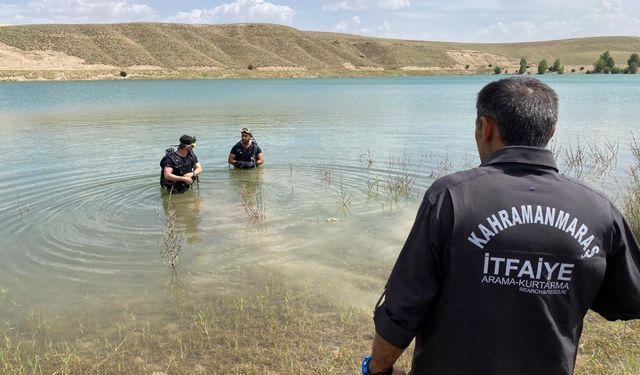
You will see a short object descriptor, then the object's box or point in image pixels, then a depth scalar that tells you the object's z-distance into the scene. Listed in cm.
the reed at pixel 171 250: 685
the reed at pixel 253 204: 891
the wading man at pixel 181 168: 1054
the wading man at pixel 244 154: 1291
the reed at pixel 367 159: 1358
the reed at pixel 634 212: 686
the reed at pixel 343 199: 965
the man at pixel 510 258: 179
